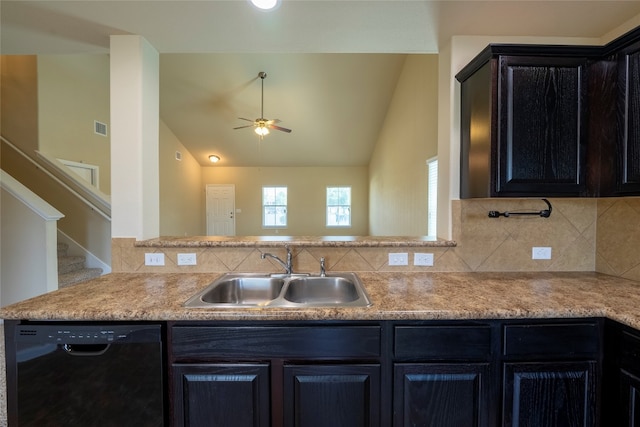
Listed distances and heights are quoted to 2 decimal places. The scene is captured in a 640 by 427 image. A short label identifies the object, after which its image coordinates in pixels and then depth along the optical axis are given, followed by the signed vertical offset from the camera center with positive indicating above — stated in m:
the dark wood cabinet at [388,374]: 1.15 -0.68
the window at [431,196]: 3.64 +0.19
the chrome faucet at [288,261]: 1.71 -0.32
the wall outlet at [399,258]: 1.80 -0.32
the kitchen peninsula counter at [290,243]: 1.76 -0.21
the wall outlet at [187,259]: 1.79 -0.32
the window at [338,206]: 9.13 +0.11
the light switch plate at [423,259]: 1.81 -0.32
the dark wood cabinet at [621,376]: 1.08 -0.67
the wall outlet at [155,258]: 1.80 -0.31
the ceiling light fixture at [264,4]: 1.38 +1.04
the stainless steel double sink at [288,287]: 1.64 -0.47
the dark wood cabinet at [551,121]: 1.43 +0.46
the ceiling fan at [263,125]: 5.06 +1.57
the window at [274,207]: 9.14 +0.09
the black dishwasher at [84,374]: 1.13 -0.67
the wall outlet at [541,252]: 1.82 -0.28
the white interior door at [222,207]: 8.98 +0.09
